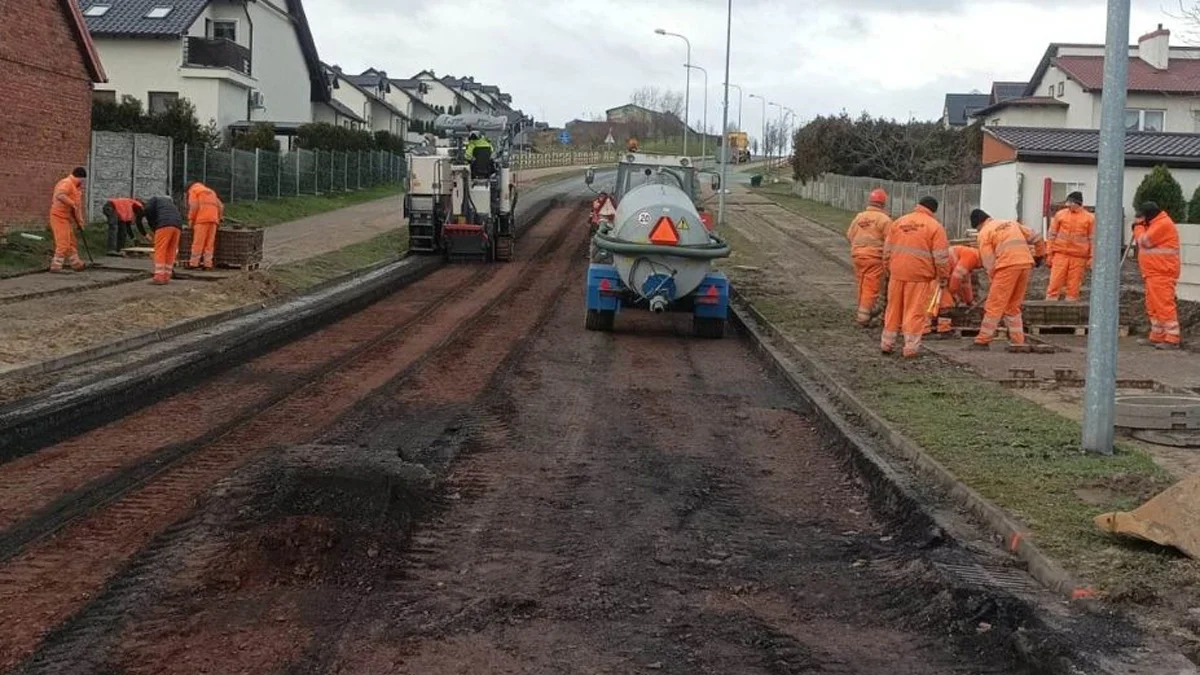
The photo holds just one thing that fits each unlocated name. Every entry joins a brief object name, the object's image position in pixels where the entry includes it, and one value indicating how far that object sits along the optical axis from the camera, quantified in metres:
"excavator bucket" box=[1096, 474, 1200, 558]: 6.15
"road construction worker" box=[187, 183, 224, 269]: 20.28
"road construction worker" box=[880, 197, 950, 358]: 13.49
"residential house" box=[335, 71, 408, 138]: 74.81
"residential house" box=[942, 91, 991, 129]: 81.75
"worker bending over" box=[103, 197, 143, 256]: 21.92
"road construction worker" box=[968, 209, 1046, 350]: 14.19
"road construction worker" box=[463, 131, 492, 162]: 27.73
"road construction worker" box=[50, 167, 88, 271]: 19.02
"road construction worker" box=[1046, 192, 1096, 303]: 17.09
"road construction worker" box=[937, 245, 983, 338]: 15.84
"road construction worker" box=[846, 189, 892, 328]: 16.19
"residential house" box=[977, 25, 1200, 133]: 45.44
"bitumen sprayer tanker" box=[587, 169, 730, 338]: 15.81
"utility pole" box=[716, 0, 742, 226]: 38.19
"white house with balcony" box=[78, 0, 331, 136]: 42.06
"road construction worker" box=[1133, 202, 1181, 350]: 14.91
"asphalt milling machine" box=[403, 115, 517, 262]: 26.45
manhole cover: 9.14
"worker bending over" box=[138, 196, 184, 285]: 19.08
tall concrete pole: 8.34
